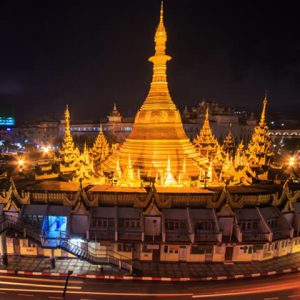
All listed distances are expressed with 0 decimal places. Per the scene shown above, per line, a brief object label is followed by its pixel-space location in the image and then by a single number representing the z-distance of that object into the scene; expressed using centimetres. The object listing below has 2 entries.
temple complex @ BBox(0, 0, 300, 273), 2256
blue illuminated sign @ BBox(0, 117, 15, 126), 12812
